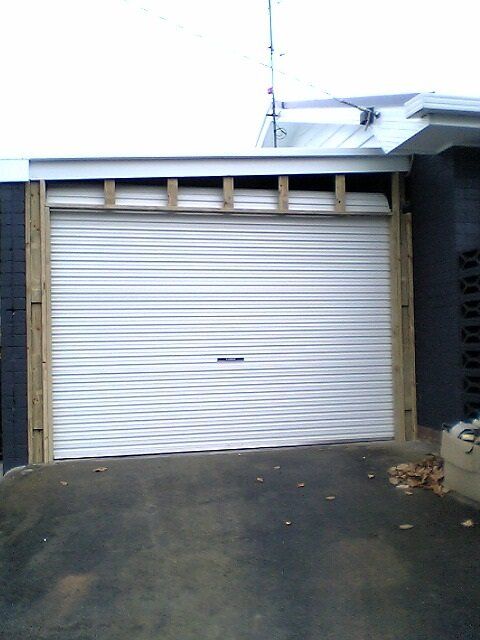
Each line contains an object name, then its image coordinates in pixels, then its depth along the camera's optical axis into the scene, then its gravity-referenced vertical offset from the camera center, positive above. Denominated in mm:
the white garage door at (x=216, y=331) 6930 +15
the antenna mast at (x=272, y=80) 10883 +5309
